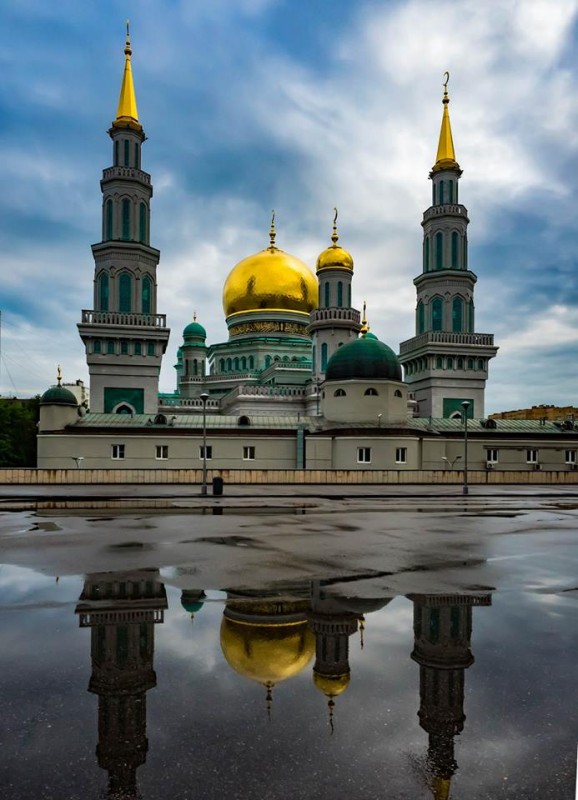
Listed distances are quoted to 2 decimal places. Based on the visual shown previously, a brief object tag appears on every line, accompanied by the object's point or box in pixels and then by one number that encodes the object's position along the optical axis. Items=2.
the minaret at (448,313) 59.97
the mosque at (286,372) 43.31
